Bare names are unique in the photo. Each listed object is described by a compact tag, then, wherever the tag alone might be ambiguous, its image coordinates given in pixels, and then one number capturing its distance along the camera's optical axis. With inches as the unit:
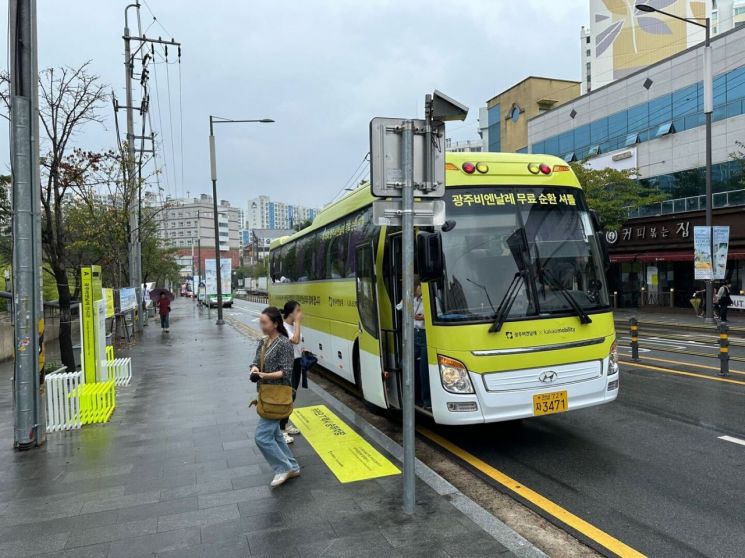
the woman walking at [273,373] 196.4
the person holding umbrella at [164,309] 889.5
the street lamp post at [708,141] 772.0
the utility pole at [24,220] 241.9
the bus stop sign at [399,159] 171.5
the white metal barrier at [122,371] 404.5
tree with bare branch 376.2
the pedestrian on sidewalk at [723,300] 818.2
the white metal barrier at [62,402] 276.2
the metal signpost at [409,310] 168.4
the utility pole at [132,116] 831.7
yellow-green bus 214.2
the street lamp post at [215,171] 985.5
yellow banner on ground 211.4
